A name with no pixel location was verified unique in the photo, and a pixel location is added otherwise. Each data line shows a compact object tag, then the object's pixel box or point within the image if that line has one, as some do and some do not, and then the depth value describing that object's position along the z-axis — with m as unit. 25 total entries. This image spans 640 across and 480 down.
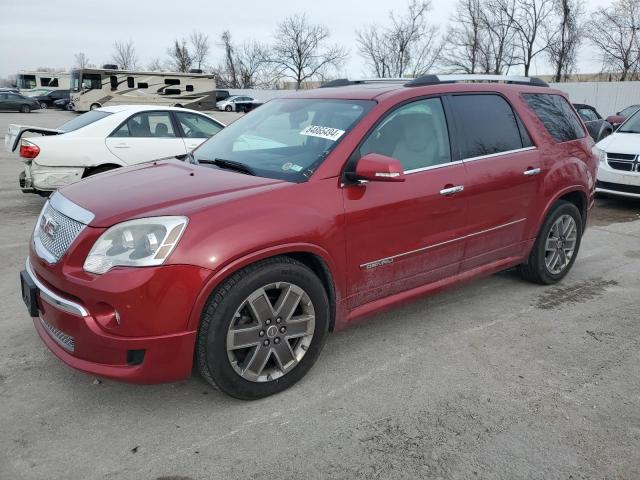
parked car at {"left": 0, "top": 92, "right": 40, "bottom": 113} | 35.53
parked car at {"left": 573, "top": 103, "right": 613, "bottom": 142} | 16.50
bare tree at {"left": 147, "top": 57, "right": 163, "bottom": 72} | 79.71
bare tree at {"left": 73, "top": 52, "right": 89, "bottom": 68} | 94.42
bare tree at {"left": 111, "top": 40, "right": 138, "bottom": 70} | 81.62
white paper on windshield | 3.35
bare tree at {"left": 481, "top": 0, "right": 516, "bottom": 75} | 42.97
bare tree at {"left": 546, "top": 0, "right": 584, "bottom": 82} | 40.28
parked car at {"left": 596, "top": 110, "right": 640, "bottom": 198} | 8.18
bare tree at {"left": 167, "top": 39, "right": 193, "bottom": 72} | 69.75
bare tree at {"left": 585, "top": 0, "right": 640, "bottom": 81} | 37.16
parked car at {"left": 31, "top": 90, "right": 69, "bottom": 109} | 41.88
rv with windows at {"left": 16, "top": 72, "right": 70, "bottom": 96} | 45.19
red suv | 2.62
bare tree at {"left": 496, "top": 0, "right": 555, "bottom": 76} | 42.12
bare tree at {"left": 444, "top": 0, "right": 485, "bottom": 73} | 43.62
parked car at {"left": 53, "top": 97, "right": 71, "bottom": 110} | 40.58
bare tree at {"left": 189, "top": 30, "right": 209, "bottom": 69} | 73.69
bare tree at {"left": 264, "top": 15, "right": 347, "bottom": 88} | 59.41
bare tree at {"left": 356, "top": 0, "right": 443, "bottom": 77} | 48.34
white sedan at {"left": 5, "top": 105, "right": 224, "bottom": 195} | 7.16
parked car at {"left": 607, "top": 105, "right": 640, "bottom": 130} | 9.93
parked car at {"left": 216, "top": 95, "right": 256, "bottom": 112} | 44.65
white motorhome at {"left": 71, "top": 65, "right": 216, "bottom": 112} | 29.25
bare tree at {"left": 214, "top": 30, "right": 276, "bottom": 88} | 68.38
